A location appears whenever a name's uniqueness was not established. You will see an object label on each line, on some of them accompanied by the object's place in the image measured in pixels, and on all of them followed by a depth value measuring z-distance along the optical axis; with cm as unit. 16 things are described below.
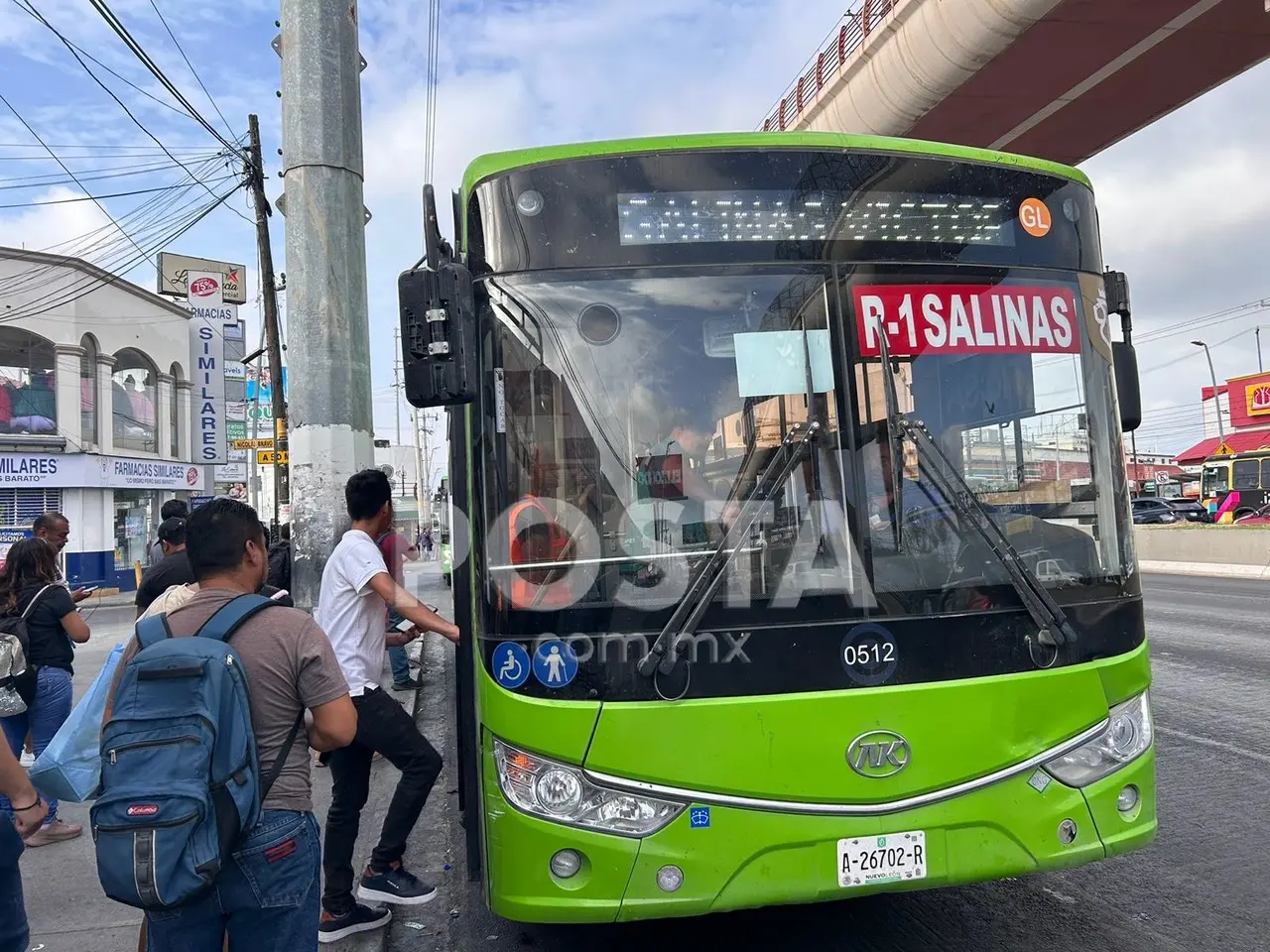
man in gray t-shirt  247
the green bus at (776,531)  303
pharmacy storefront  2373
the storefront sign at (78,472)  2358
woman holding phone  514
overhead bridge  1611
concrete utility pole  678
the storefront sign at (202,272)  1989
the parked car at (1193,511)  3919
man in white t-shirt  402
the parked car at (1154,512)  3722
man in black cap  534
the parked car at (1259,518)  2866
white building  2391
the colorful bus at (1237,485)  3753
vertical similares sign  1978
